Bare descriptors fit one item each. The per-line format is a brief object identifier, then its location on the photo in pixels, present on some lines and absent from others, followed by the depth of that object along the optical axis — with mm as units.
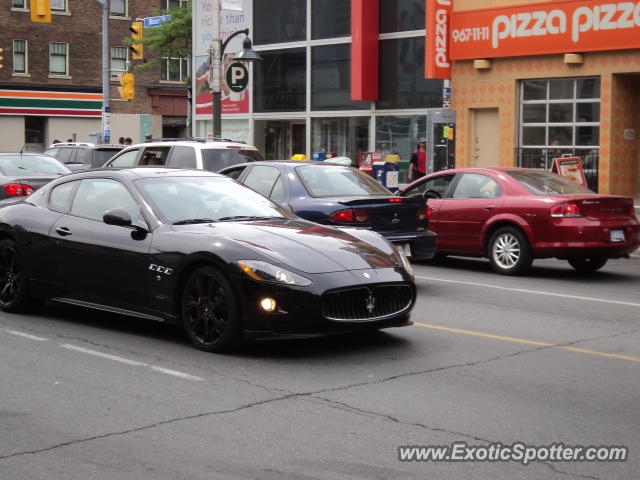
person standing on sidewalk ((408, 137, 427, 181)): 25078
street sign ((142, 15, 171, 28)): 32375
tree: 45594
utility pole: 36000
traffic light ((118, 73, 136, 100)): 35062
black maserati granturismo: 7879
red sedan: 13578
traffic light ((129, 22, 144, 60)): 32469
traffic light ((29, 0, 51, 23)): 28594
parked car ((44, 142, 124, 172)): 24844
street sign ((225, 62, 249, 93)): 25688
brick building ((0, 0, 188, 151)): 53938
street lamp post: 24250
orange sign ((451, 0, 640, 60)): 22812
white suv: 16656
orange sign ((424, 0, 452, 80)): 26000
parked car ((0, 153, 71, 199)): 16859
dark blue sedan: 12008
